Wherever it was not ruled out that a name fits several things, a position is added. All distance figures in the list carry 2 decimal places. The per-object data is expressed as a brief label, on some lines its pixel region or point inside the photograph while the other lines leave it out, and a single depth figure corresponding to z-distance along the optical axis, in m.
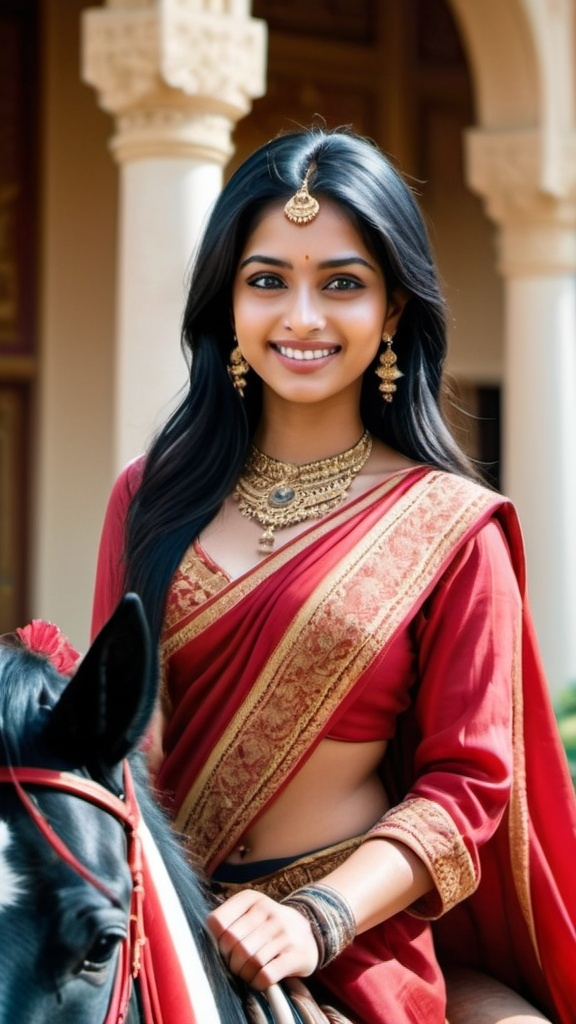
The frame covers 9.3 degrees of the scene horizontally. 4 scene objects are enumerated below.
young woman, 2.75
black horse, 2.34
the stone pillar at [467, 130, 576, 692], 7.54
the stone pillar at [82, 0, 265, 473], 5.39
